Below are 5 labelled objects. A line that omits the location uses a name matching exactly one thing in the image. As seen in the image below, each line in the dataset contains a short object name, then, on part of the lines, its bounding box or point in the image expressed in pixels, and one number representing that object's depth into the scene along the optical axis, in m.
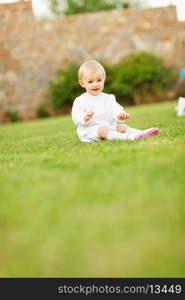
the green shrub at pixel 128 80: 17.66
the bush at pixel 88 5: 35.31
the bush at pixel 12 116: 17.45
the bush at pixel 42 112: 17.77
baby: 5.02
